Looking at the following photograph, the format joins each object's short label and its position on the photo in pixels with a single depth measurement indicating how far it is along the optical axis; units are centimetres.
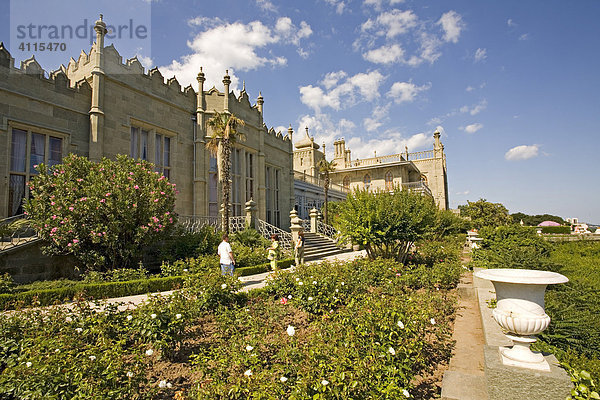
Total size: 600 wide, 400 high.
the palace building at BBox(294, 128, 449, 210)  3506
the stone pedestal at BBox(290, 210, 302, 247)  1468
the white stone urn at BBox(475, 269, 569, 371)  312
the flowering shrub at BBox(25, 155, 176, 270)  877
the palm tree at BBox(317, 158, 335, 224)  2539
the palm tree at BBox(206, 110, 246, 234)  1337
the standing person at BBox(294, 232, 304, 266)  1210
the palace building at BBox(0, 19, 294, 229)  973
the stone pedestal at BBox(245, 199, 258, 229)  1495
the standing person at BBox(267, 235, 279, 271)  1100
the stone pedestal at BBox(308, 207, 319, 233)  1993
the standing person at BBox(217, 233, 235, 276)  875
